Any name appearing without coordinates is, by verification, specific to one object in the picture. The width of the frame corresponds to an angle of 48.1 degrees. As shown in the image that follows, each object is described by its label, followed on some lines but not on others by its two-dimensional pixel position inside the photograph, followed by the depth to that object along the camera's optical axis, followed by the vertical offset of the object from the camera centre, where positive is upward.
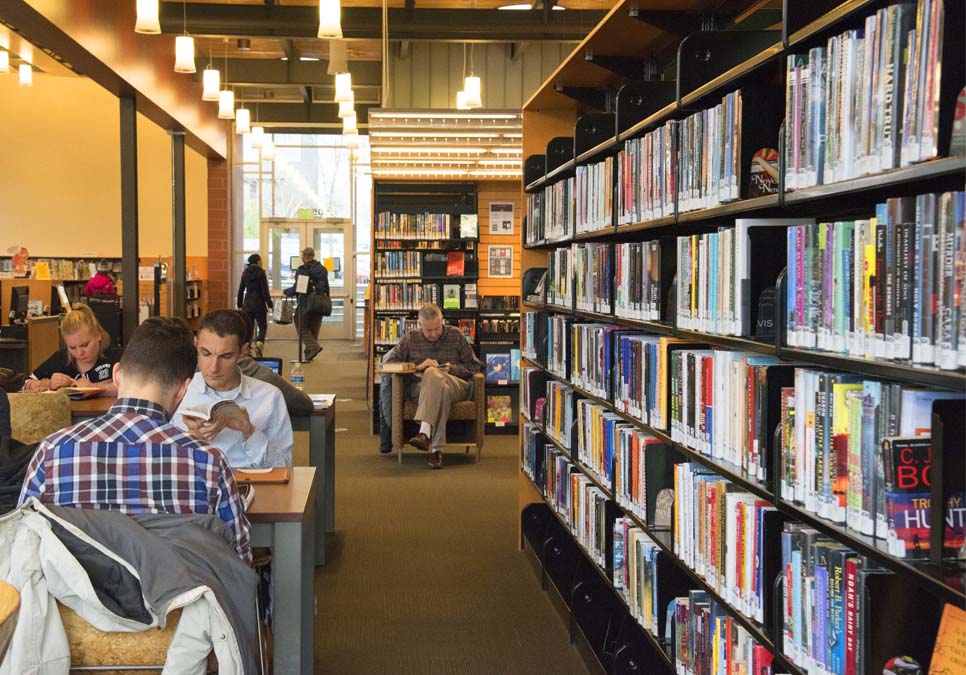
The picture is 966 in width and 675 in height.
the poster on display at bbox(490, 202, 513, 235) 11.22 +0.59
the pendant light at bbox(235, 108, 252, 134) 13.29 +1.88
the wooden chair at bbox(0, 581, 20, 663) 1.83 -0.58
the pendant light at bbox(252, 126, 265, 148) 15.15 +1.91
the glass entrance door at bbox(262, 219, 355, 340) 22.69 +0.50
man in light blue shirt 4.21 -0.49
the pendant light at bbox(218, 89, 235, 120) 11.41 +1.79
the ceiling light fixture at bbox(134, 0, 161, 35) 7.12 +1.68
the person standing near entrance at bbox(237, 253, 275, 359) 17.42 -0.33
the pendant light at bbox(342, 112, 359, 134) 13.24 +1.87
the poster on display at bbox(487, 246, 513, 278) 11.30 +0.14
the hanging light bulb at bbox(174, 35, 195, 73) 9.04 +1.84
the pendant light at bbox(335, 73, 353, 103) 10.32 +1.79
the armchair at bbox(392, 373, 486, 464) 8.82 -1.14
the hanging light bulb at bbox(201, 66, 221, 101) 10.48 +1.82
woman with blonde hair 5.98 -0.52
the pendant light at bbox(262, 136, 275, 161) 16.59 +1.88
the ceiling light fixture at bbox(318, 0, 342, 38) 6.88 +1.62
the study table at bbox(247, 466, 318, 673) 3.11 -0.85
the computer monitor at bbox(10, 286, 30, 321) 13.14 -0.38
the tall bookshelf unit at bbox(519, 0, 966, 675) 2.05 -0.17
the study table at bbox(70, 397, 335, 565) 5.43 -0.94
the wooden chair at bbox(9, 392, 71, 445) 4.52 -0.61
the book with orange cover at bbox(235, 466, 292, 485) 3.53 -0.67
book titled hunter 1.93 -0.39
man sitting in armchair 8.67 -0.83
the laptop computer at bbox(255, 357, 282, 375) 6.12 -0.52
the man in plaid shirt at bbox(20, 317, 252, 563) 2.56 -0.47
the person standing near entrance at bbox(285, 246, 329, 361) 17.38 -0.31
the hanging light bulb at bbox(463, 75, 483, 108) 8.70 +1.48
